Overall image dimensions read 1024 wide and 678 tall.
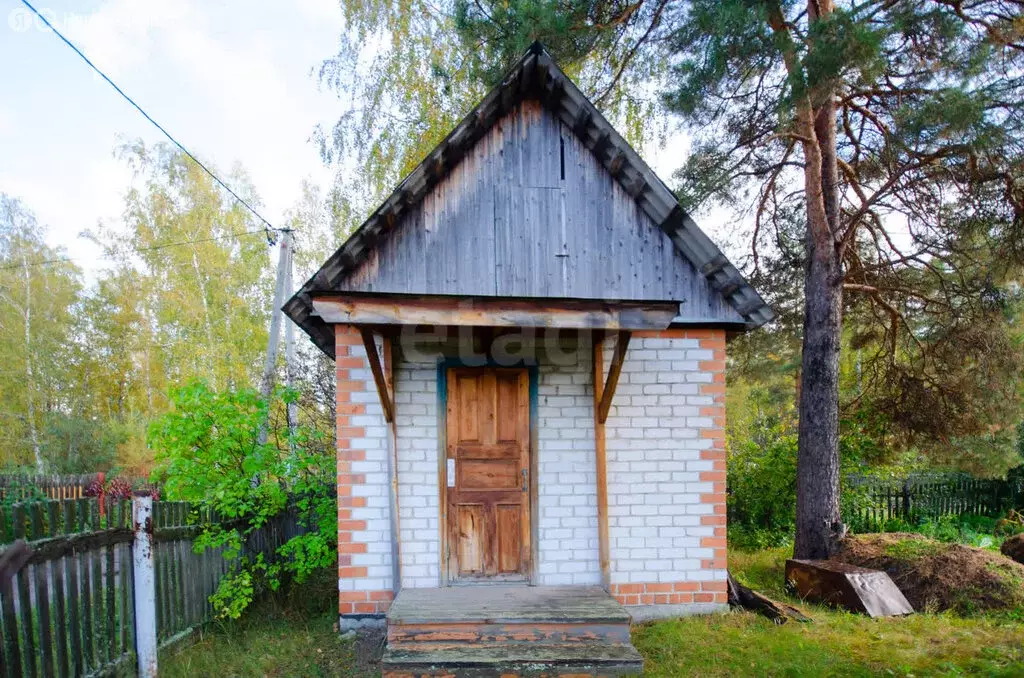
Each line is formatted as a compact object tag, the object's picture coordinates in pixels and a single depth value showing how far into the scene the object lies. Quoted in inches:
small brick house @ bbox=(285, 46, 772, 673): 207.0
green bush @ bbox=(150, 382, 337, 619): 229.5
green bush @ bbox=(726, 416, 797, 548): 377.1
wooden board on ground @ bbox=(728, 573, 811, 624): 211.5
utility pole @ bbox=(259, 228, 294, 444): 426.6
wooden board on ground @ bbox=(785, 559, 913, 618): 222.7
